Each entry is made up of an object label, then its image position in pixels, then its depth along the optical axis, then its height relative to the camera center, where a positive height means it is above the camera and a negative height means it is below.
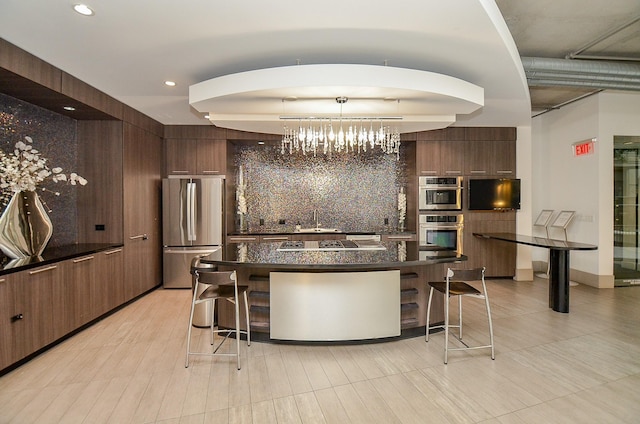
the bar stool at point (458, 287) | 2.86 -0.73
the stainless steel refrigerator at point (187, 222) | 5.31 -0.20
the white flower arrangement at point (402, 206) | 6.20 +0.04
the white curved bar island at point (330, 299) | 3.14 -0.85
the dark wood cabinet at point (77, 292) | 3.36 -0.86
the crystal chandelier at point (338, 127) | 3.79 +1.06
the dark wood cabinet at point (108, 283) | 3.89 -0.89
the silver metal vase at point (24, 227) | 3.10 -0.16
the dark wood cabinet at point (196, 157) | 5.63 +0.88
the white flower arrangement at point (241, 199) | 5.98 +0.18
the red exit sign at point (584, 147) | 5.39 +1.00
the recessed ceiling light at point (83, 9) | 2.25 +1.37
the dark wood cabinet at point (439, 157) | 5.90 +0.91
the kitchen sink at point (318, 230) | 5.74 -0.37
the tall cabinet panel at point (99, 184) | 4.39 +0.34
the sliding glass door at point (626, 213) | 5.49 -0.10
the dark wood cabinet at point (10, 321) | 2.63 -0.89
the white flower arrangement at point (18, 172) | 3.15 +0.37
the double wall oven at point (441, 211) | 5.86 -0.05
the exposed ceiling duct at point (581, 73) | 3.82 +1.58
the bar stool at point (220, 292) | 2.76 -0.73
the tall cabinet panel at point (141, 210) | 4.56 +0.00
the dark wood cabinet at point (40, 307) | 2.84 -0.89
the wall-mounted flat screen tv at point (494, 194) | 5.87 +0.24
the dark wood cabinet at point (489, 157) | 5.95 +0.91
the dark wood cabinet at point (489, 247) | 5.93 -0.70
